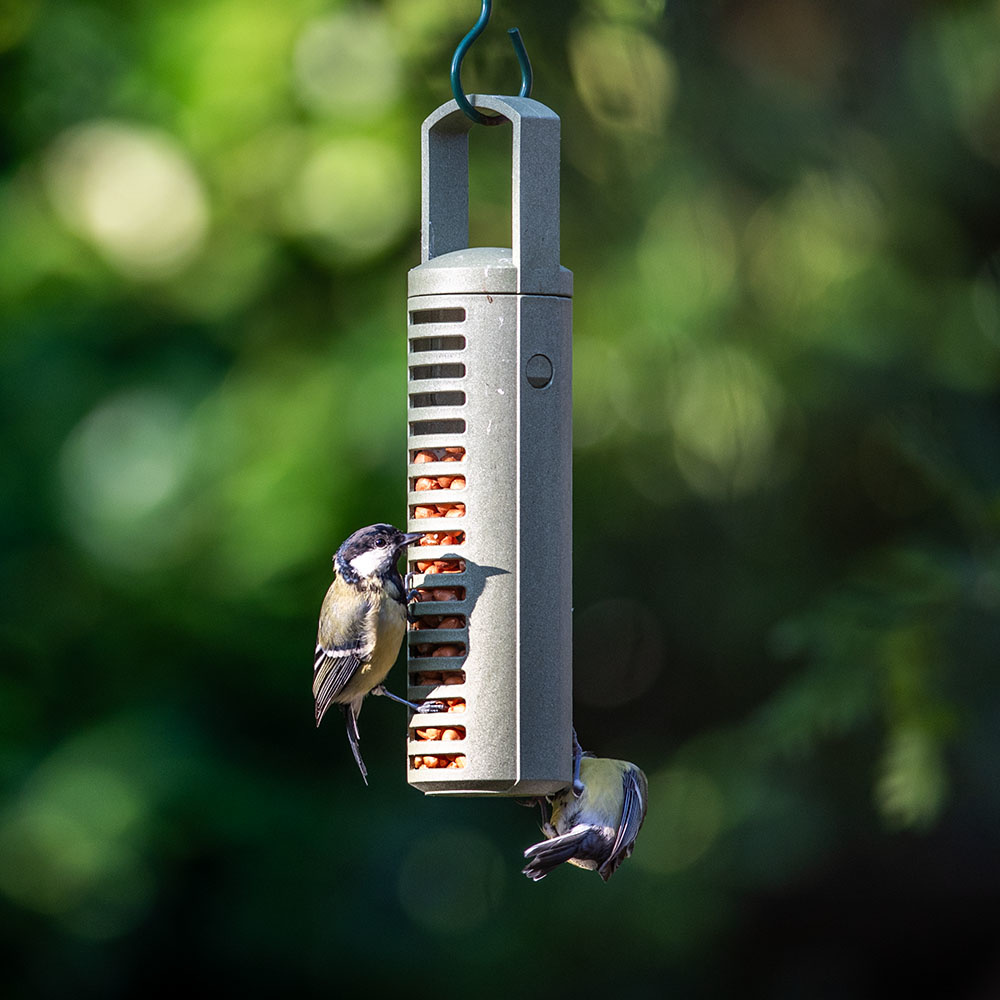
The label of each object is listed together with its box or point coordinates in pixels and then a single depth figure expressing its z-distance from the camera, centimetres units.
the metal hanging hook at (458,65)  779
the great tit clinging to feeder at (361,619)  891
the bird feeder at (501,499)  830
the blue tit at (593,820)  959
